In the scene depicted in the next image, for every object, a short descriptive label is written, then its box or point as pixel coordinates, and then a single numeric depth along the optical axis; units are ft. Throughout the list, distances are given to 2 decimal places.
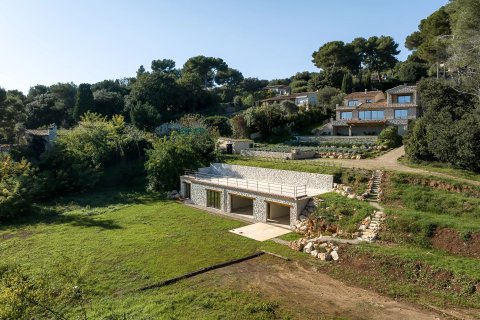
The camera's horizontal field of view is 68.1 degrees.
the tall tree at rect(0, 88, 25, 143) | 142.00
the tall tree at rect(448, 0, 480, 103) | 87.92
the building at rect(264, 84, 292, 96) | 255.52
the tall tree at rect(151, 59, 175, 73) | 321.32
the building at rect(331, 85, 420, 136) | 141.28
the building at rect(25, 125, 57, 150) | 149.89
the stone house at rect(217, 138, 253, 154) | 133.08
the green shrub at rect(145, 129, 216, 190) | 116.57
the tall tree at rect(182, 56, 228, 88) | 276.82
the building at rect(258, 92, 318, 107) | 197.16
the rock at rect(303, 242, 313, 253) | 64.89
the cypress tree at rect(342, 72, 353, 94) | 197.27
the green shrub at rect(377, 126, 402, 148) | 119.77
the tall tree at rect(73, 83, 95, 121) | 201.05
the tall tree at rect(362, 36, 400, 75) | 225.56
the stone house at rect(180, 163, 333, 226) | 84.85
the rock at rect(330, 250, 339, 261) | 60.12
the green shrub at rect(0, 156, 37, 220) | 94.27
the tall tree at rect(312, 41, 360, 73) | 228.02
